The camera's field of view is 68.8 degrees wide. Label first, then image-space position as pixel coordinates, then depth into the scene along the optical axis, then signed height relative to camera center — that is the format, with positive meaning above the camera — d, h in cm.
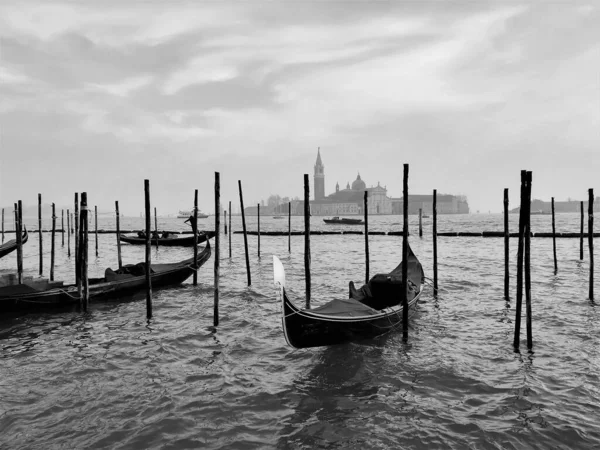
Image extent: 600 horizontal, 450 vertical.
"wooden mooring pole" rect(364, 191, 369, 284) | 1264 -104
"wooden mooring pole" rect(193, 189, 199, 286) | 1339 -66
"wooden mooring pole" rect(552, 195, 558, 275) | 1637 -209
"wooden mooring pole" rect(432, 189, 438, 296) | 1279 -147
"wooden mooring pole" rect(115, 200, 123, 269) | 1620 +1
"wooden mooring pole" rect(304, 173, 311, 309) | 995 -78
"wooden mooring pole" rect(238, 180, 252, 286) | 1443 -10
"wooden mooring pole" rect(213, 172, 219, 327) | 936 -62
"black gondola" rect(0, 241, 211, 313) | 998 -184
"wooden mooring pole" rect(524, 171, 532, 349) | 721 -93
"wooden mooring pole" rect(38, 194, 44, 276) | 1616 -12
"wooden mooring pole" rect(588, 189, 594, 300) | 1121 -50
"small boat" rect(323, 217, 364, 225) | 7987 -138
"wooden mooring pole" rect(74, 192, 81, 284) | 1079 -60
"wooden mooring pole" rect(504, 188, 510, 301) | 1165 -146
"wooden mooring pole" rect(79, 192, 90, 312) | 1010 -83
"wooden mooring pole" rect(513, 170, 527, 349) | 745 -89
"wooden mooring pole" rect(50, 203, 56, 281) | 1509 -185
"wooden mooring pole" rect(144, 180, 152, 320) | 983 -124
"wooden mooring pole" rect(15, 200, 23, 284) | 1293 -77
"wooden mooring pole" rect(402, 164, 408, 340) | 810 -132
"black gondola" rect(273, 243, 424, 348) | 687 -183
